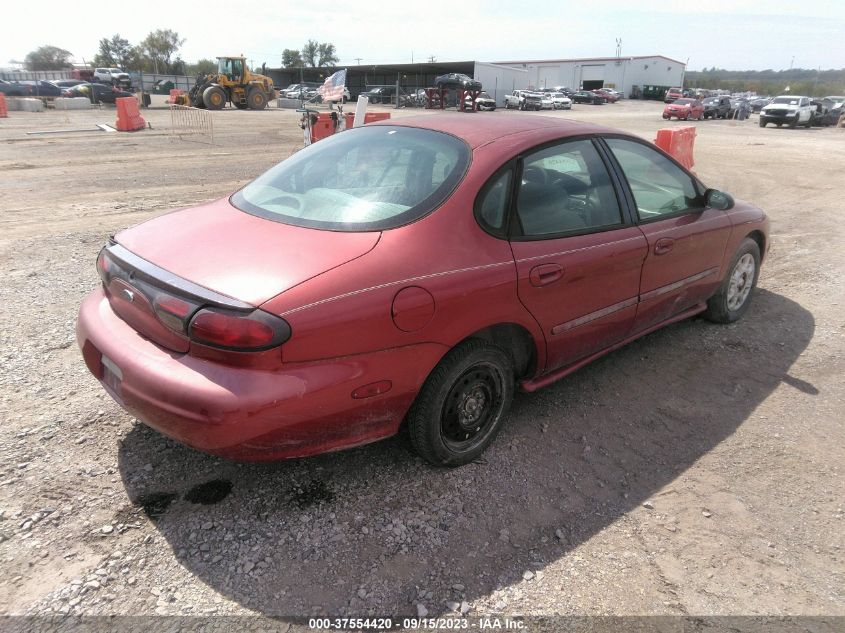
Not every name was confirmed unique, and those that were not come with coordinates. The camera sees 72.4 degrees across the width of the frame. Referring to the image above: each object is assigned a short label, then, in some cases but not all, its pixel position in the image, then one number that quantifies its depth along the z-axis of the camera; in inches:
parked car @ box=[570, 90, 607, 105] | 2450.8
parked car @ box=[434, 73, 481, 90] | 1734.1
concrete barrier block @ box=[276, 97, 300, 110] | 1774.1
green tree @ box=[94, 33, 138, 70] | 3540.8
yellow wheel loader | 1338.6
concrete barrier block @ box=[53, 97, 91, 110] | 1309.1
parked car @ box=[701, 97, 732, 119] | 1610.5
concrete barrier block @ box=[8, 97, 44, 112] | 1219.2
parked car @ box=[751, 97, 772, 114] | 2101.4
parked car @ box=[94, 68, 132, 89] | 1811.0
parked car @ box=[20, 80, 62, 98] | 1542.7
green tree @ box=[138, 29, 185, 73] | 3395.7
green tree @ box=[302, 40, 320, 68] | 4438.2
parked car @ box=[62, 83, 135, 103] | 1414.9
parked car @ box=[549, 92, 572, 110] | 2004.2
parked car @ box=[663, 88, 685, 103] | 2393.8
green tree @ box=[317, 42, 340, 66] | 4399.6
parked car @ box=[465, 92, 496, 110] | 1648.7
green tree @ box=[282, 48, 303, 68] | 4347.9
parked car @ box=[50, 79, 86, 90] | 1835.9
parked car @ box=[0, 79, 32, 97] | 1530.5
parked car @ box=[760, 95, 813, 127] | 1264.8
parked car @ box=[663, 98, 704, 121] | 1491.1
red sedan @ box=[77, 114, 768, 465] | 86.5
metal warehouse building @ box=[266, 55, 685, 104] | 2913.9
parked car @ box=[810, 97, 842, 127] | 1336.1
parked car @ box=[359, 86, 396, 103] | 2283.5
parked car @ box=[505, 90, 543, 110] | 1894.7
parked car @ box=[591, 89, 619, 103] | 2539.4
